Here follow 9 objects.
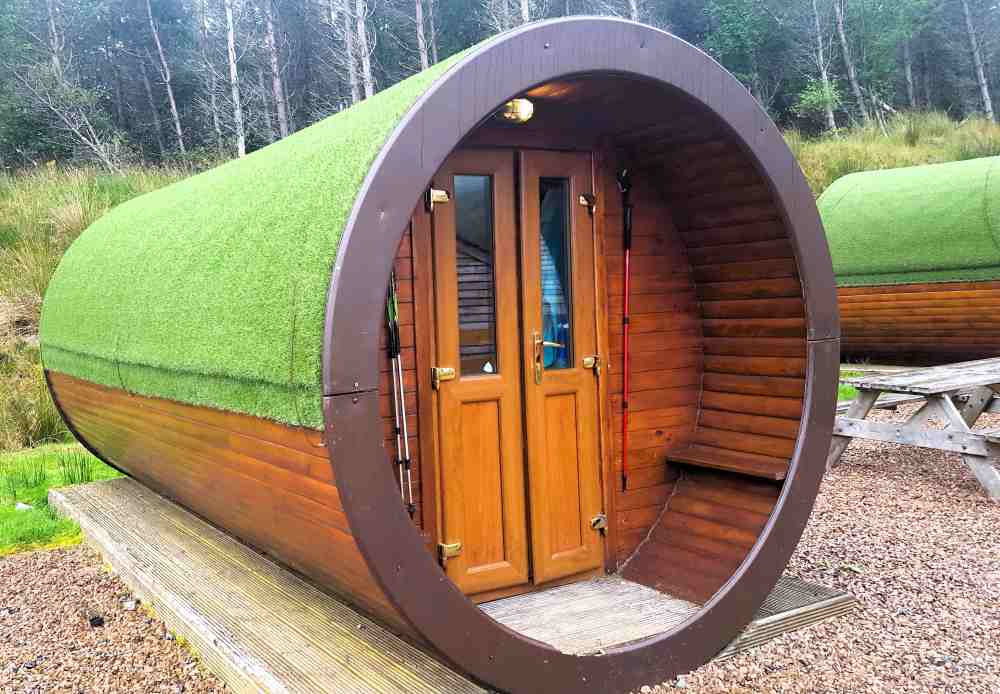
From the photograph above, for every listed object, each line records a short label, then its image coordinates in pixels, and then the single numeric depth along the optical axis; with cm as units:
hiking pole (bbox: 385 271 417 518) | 363
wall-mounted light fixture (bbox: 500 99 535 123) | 381
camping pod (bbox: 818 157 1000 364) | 1012
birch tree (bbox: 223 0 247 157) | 2338
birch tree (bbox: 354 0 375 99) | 2515
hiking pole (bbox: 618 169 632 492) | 447
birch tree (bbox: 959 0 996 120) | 3238
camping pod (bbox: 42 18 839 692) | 291
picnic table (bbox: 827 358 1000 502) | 646
